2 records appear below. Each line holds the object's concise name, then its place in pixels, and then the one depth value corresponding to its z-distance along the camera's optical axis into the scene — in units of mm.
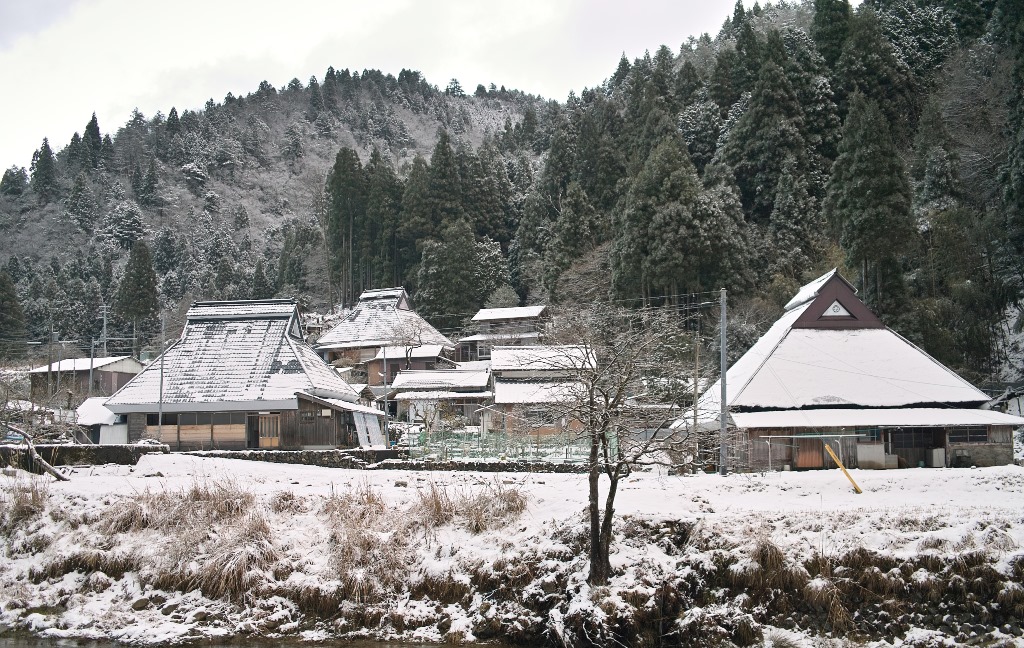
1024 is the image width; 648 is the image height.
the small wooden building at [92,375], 44719
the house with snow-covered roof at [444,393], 40500
